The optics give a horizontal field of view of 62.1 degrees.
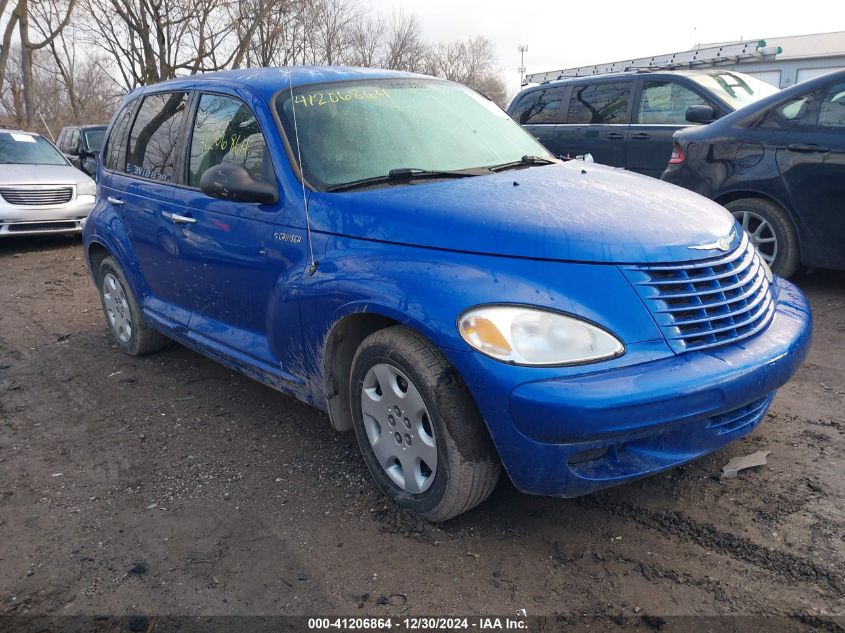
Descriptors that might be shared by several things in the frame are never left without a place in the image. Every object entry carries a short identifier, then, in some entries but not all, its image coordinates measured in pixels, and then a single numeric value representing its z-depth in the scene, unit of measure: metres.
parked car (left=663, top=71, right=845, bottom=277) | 5.09
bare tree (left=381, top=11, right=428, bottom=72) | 37.71
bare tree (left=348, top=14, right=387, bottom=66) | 35.34
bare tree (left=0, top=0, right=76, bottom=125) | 25.42
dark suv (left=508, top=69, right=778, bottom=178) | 7.56
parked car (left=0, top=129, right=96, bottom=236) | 9.41
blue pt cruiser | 2.36
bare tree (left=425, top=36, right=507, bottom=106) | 43.65
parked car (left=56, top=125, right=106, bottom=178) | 14.76
